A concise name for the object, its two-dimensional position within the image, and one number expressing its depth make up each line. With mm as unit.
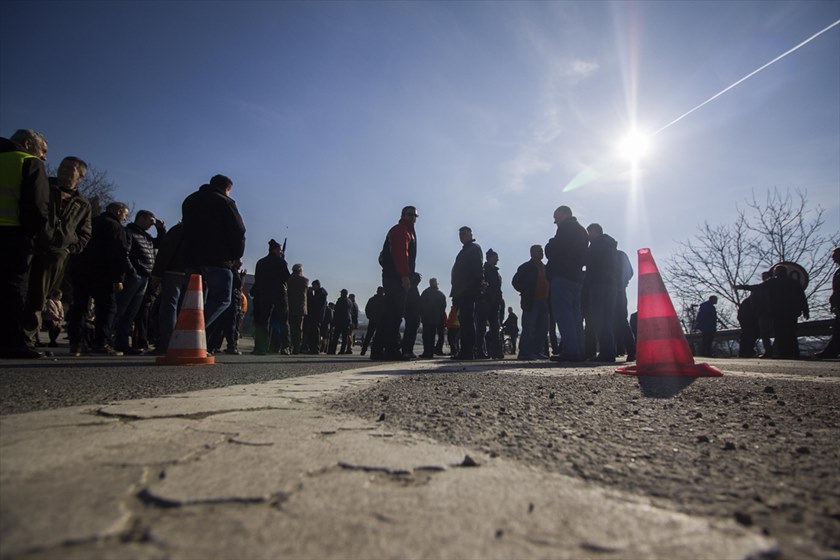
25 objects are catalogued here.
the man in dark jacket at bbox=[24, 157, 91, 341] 4520
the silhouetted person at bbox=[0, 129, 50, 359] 3844
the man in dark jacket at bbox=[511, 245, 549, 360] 7539
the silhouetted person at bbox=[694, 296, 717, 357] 13257
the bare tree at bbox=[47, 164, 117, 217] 21416
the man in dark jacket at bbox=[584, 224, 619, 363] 5875
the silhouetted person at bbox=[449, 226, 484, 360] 6934
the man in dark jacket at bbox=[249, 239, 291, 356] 8094
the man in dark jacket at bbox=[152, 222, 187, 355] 5395
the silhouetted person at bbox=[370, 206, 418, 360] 5879
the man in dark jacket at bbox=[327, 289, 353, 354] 13328
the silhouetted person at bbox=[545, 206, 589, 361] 5895
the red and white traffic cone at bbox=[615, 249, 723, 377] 3705
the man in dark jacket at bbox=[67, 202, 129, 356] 5477
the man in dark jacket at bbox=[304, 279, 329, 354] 11627
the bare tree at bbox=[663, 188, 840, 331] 18750
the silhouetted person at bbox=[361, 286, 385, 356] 11641
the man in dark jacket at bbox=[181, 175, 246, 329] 5055
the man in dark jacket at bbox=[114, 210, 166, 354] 6102
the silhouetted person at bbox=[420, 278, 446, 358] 10266
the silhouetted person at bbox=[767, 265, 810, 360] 8828
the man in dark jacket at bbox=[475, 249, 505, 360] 8953
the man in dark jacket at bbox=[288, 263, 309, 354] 10266
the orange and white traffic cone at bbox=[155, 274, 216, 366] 4332
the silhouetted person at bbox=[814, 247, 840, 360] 8195
